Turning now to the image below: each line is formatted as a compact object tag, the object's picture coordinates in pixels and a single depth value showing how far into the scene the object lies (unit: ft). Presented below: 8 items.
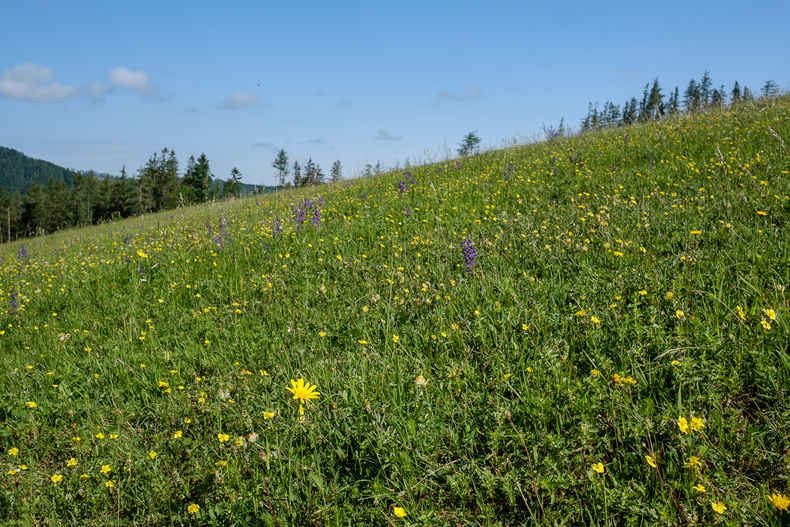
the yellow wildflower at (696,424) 5.34
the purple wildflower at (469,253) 12.35
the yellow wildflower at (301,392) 5.94
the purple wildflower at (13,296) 16.30
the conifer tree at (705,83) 235.48
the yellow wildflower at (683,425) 5.23
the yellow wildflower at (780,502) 4.29
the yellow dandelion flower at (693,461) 4.98
